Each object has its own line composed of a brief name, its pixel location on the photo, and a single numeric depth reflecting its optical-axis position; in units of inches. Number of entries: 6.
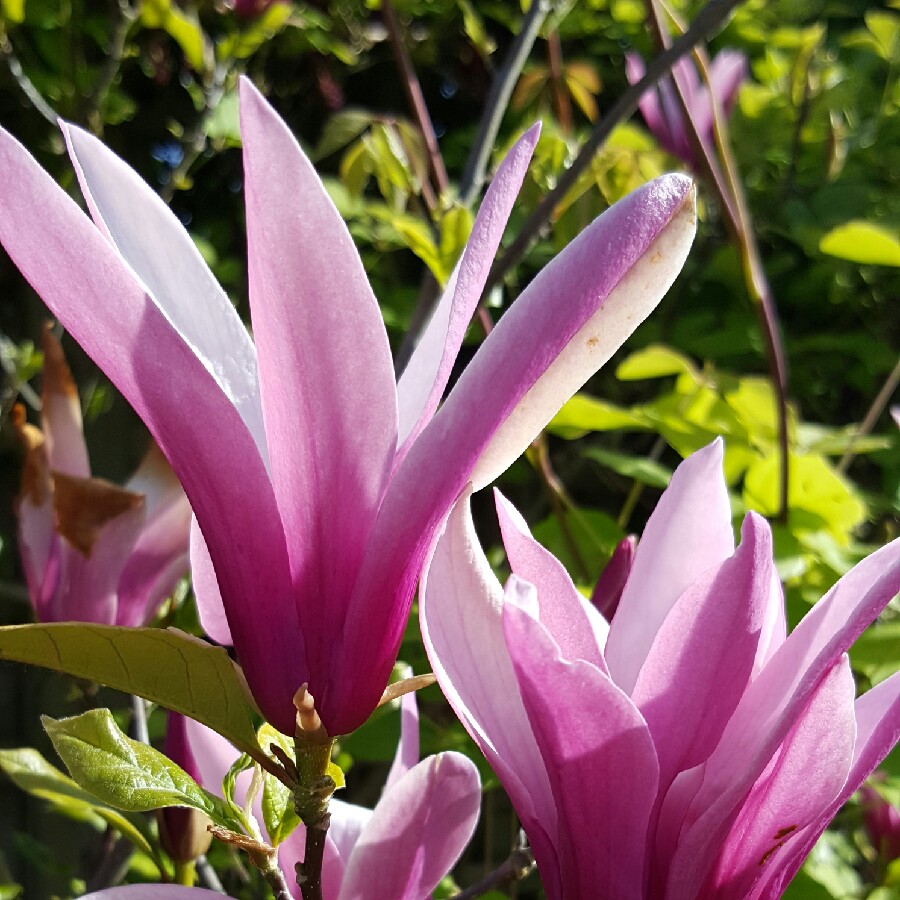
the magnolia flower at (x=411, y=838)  15.6
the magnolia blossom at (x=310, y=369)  11.6
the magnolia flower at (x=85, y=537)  25.8
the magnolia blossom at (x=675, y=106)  58.7
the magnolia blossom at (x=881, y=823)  40.6
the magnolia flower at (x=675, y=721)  12.1
